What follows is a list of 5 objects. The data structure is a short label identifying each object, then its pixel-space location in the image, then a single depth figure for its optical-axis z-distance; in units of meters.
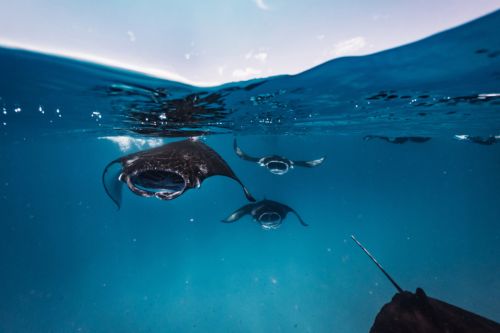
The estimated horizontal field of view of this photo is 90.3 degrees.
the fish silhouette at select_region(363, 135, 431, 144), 23.73
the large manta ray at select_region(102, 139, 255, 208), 5.40
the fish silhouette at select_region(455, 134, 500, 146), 24.35
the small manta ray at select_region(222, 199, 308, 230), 13.10
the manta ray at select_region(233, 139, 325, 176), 13.81
